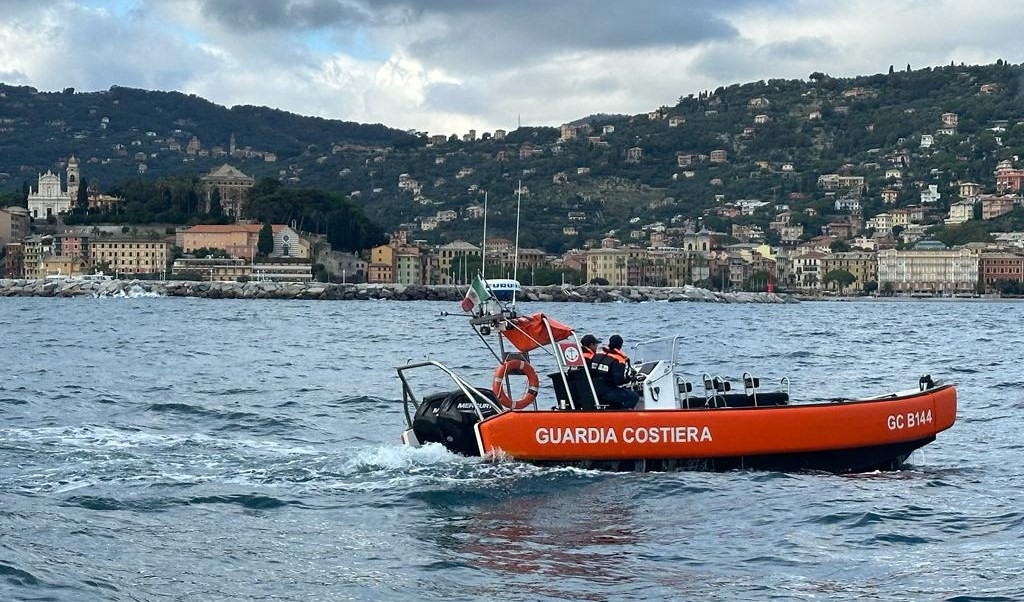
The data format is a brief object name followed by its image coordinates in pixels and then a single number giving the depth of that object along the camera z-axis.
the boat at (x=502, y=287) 96.11
